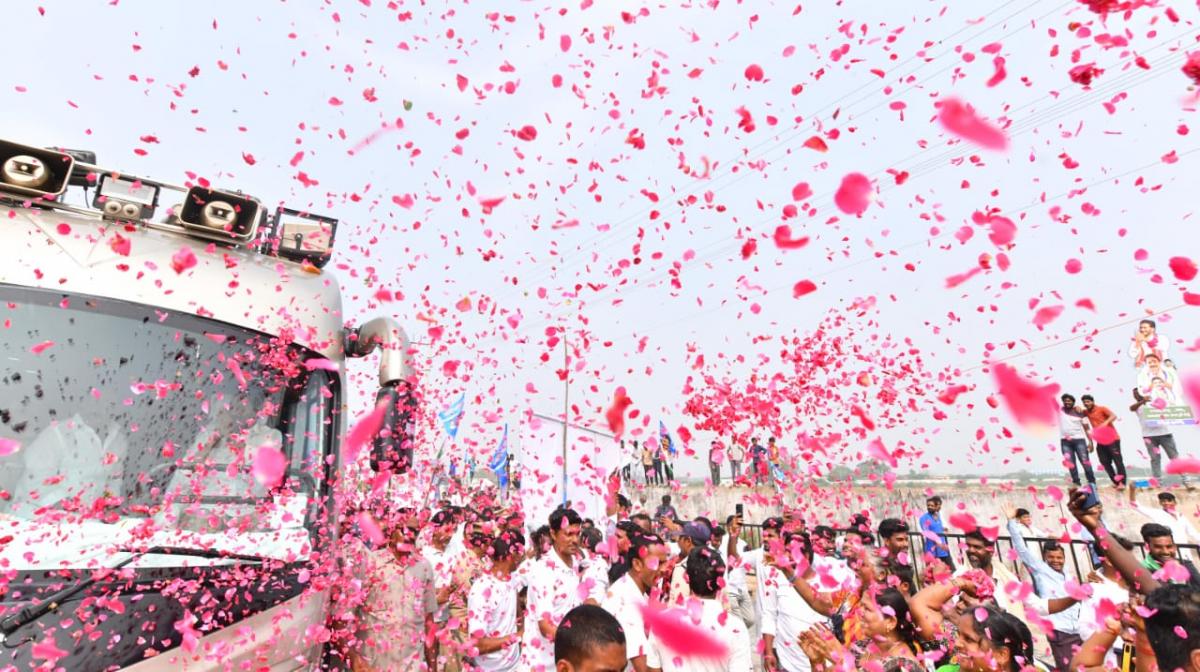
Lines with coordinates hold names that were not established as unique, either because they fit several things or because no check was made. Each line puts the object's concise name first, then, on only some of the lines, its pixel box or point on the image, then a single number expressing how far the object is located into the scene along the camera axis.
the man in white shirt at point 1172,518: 6.88
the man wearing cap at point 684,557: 6.28
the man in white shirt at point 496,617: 5.48
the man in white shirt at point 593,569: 5.86
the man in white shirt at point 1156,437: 8.87
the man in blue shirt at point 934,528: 8.93
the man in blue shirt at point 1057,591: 5.73
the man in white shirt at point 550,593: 5.16
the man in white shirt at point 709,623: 3.90
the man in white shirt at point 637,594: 4.55
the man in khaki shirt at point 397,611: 5.14
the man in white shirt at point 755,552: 6.41
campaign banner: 8.29
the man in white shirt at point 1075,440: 9.22
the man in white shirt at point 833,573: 5.62
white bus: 3.10
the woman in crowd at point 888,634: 4.27
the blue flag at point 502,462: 19.34
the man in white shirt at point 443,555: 7.38
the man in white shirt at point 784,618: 5.32
